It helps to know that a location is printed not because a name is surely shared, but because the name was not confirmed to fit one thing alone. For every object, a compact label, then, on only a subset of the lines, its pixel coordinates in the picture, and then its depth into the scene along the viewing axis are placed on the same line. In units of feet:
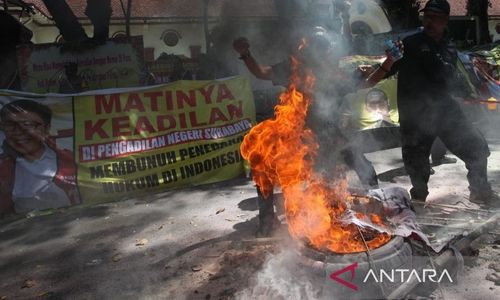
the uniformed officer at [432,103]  14.20
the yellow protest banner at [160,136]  20.33
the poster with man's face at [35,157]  18.83
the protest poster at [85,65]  30.27
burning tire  9.29
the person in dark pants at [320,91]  13.07
